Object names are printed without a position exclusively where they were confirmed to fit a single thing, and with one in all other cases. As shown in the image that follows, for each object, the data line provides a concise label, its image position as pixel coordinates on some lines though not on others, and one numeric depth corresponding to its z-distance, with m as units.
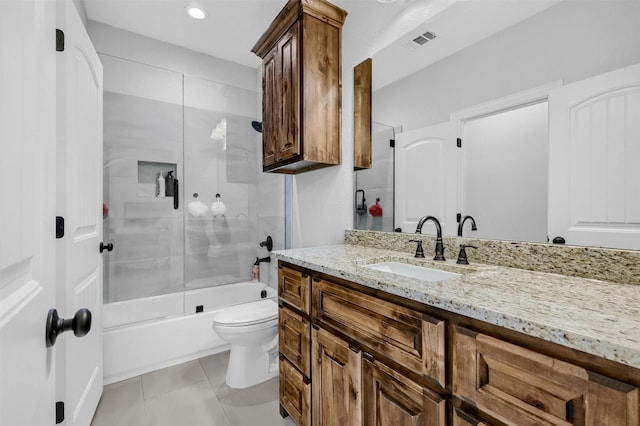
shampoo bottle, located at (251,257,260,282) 3.08
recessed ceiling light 2.22
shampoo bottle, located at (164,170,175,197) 2.78
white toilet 1.92
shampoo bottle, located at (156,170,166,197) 2.75
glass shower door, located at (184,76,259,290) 2.87
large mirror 1.05
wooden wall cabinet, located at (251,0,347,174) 1.79
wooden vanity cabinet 0.60
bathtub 2.09
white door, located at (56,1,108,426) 1.26
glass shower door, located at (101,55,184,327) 2.53
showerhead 3.00
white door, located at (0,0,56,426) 0.40
